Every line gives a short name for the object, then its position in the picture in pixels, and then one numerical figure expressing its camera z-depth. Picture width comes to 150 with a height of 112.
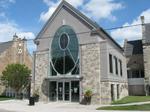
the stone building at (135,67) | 24.74
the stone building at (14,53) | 28.33
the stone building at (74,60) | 16.16
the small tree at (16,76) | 21.14
